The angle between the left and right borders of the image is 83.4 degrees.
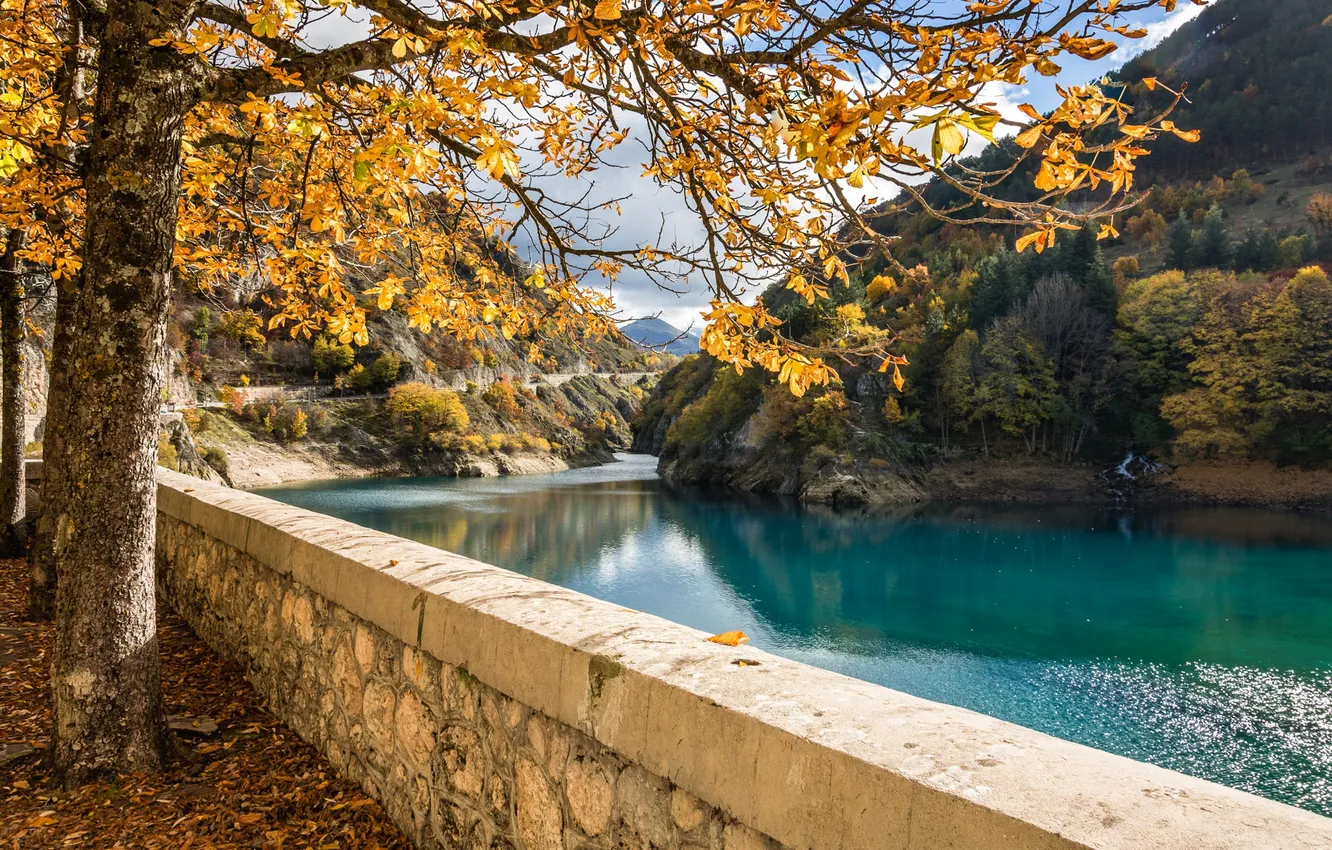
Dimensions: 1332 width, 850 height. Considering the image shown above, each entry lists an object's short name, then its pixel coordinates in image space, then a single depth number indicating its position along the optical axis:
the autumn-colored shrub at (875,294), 42.23
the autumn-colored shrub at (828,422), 39.28
